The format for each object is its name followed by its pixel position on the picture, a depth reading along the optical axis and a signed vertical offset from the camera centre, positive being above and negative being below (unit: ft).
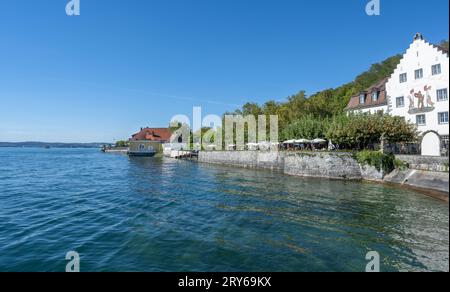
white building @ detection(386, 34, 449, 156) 111.34 +26.53
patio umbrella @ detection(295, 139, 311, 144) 161.97 +5.28
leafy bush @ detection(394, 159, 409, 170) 102.47 -6.08
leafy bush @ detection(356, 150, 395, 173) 107.76 -4.55
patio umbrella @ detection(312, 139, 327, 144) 154.51 +5.35
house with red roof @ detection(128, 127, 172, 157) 366.57 +13.62
